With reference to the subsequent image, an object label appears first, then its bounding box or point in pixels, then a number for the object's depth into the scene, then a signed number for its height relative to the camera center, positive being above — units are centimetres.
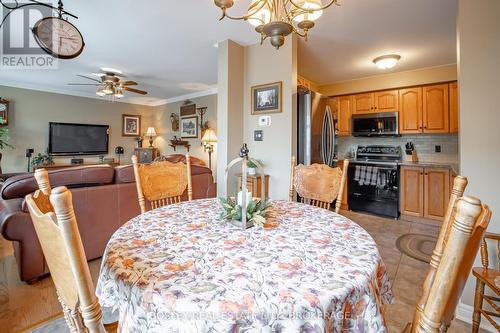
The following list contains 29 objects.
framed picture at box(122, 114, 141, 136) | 662 +124
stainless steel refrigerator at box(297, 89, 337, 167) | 296 +48
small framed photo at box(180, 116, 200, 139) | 597 +106
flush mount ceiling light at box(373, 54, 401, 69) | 336 +155
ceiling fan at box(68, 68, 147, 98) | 423 +158
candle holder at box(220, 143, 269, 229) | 101 -20
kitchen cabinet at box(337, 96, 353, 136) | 445 +101
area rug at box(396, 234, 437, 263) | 244 -93
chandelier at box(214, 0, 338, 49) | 130 +93
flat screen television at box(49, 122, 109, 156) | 540 +71
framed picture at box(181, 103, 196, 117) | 600 +151
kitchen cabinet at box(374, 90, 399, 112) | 400 +115
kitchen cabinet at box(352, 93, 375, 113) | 421 +117
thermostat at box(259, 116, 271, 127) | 287 +57
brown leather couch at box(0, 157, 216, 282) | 177 -35
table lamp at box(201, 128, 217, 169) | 474 +57
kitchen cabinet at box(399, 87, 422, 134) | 379 +92
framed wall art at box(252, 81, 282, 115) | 276 +84
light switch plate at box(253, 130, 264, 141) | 293 +40
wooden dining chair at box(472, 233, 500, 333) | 120 -61
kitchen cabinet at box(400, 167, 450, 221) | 333 -39
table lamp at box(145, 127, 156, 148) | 662 +101
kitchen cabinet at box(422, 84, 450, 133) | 357 +89
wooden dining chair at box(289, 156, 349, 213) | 159 -12
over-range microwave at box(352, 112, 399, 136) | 397 +75
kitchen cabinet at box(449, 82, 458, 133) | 347 +86
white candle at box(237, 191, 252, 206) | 110 -15
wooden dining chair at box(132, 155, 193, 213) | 154 -10
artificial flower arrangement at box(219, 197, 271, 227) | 104 -21
